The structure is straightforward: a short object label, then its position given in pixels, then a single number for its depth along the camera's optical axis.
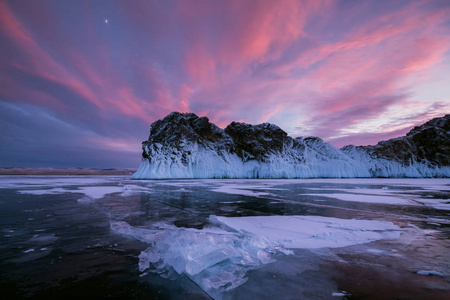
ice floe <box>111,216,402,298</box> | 2.85
